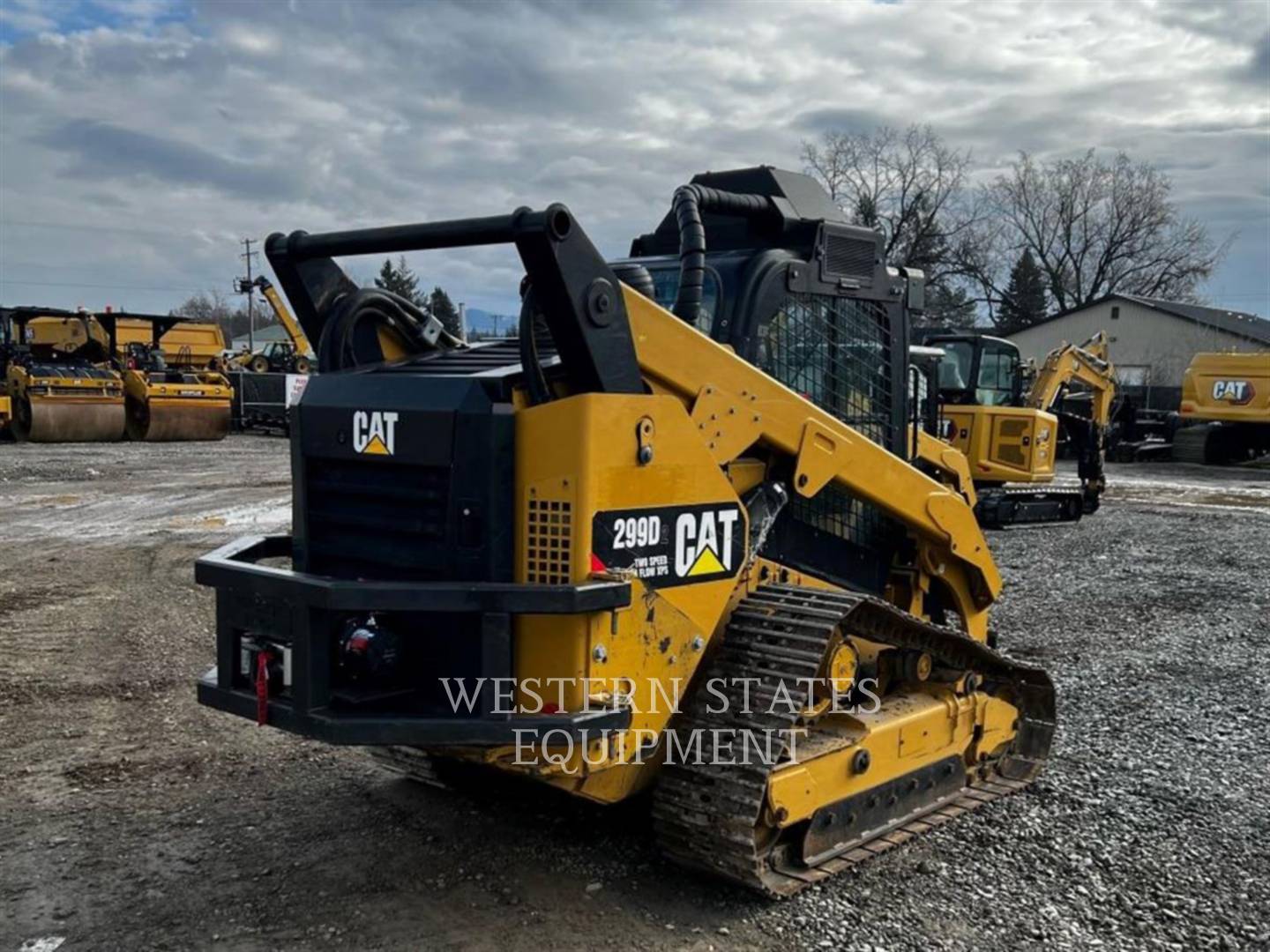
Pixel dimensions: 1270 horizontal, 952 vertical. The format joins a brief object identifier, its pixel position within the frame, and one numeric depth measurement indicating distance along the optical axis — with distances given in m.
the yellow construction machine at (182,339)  28.31
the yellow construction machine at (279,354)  26.39
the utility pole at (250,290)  28.84
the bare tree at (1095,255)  54.72
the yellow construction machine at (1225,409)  24.98
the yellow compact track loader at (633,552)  3.51
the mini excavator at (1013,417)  16.11
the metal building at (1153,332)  42.44
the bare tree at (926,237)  50.03
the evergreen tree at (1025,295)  56.47
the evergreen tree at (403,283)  57.69
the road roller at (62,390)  24.45
